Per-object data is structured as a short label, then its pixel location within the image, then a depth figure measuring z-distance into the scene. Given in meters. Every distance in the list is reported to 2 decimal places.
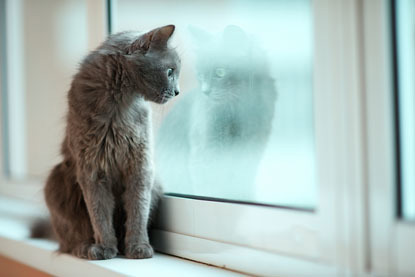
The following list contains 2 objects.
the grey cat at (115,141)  1.31
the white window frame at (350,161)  1.12
